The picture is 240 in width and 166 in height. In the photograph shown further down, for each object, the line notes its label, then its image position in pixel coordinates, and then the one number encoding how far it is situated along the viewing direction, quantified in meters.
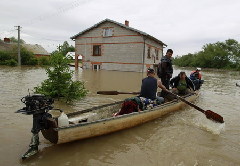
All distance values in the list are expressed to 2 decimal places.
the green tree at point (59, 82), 8.78
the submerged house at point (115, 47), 26.31
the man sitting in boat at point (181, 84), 10.08
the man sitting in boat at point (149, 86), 6.77
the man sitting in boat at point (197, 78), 12.41
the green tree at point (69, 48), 72.38
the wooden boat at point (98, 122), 4.48
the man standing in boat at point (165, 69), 8.88
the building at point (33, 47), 44.24
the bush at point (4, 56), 35.09
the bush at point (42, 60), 36.41
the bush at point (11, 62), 32.72
